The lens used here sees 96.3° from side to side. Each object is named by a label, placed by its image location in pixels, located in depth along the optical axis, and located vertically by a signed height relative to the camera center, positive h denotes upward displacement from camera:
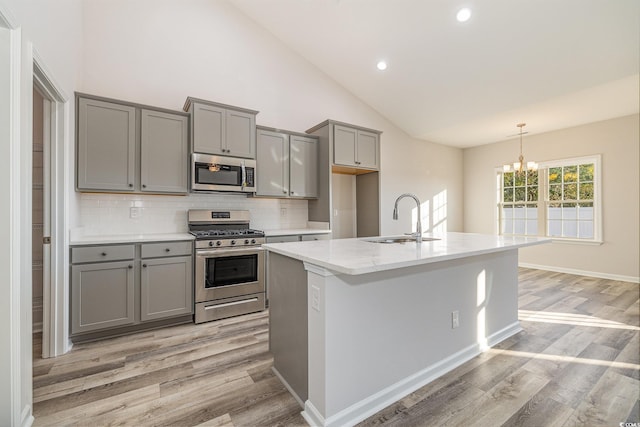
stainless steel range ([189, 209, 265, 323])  3.00 -0.62
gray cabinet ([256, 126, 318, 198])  3.76 +0.68
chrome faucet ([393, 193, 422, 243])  2.41 -0.18
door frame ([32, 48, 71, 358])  2.32 -0.15
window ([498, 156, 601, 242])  5.15 +0.26
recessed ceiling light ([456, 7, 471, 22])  3.24 +2.29
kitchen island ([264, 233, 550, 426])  1.54 -0.67
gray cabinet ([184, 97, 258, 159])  3.20 +1.00
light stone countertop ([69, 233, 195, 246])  2.51 -0.24
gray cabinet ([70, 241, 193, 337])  2.49 -0.67
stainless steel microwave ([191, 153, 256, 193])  3.21 +0.47
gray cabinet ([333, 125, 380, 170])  4.09 +0.99
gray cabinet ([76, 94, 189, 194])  2.73 +0.68
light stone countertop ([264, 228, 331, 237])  3.53 -0.24
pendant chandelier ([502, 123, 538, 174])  4.77 +0.81
